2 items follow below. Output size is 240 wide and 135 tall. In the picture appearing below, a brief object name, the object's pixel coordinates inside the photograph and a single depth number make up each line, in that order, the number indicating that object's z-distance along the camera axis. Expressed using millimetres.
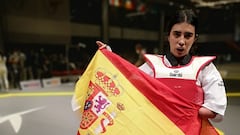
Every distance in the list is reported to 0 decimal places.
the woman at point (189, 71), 1201
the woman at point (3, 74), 7458
